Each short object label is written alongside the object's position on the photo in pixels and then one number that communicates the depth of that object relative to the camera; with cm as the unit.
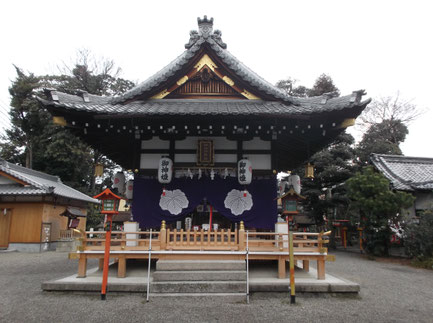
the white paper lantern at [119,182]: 1023
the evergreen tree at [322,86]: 2889
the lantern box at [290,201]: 873
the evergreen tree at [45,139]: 2816
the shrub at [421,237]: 1352
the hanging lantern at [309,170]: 1029
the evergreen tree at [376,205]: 1529
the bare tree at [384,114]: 3584
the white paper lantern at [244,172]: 931
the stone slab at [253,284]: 739
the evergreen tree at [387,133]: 3291
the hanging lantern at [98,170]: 1023
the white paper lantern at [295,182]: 1033
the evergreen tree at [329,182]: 2225
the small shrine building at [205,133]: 908
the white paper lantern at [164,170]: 935
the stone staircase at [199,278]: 716
